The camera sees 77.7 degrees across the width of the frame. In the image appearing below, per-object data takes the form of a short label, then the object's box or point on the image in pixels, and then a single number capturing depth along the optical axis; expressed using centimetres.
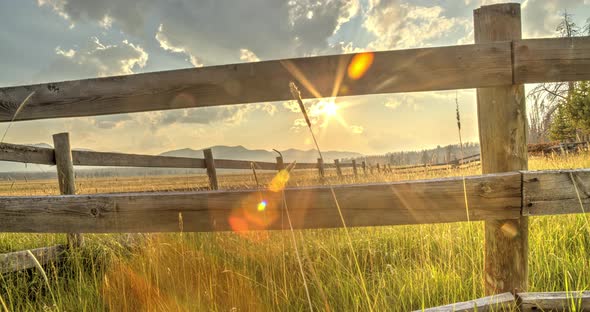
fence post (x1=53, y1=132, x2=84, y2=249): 443
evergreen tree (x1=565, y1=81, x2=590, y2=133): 2416
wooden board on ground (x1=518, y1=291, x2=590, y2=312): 164
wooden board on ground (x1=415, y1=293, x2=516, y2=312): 161
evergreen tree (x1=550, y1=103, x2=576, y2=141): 2721
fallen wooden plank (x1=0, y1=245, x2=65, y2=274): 341
